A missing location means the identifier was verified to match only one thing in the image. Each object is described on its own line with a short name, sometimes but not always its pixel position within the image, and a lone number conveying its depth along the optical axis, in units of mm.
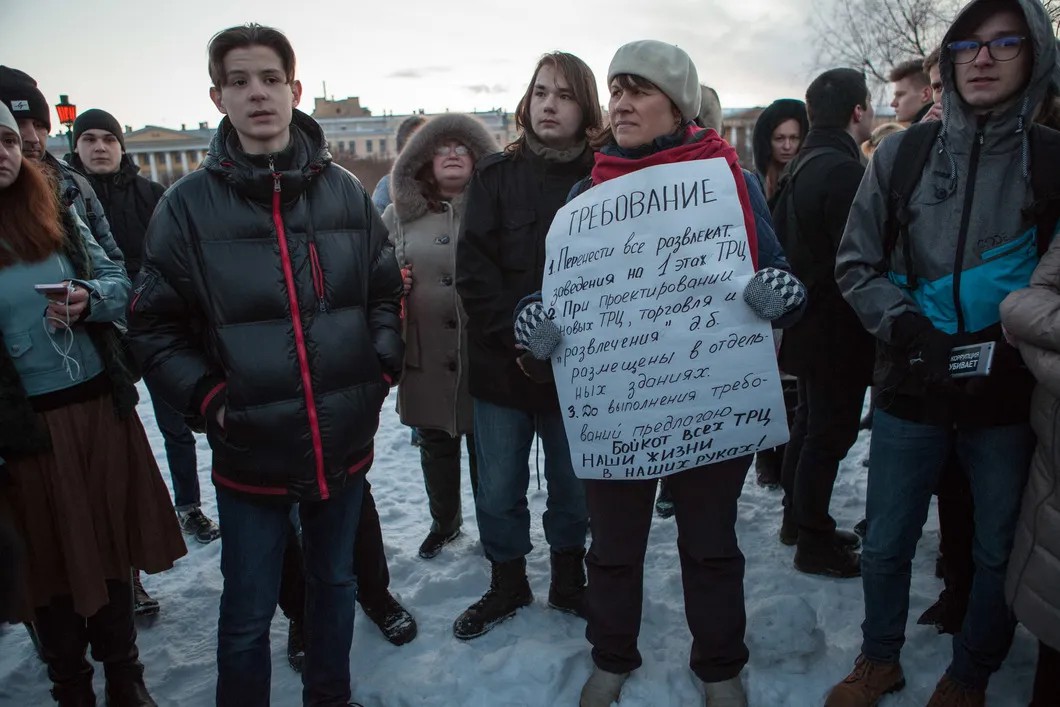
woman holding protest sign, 2139
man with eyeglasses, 2090
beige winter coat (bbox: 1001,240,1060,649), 1882
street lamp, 10860
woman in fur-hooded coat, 3340
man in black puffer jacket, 2055
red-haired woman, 2299
